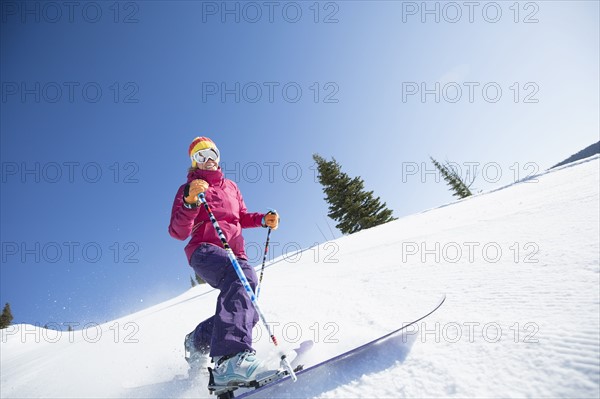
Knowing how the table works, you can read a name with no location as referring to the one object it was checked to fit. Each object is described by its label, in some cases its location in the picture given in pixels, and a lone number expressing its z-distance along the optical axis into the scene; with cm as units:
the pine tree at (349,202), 2200
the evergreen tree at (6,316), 3600
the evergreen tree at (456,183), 3497
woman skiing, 202
